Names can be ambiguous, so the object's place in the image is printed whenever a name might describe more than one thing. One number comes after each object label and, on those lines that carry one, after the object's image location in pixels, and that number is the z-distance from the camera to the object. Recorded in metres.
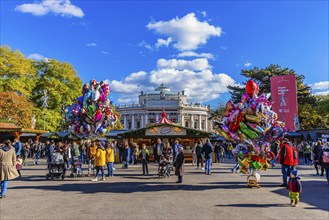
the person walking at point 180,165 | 13.19
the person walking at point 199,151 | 20.06
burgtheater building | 101.12
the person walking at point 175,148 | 19.78
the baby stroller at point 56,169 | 14.66
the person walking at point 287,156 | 11.58
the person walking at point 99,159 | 14.05
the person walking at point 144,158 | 16.62
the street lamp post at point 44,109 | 38.31
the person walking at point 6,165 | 9.61
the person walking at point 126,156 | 20.67
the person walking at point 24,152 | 22.53
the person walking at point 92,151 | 15.17
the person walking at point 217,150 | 25.71
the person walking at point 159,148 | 19.84
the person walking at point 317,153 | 16.27
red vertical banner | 34.41
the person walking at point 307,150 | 23.77
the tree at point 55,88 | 43.84
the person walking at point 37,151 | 24.66
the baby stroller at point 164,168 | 15.17
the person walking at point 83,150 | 21.34
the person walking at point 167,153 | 16.09
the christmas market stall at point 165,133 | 26.33
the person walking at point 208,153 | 16.12
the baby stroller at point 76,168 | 15.63
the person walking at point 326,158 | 12.40
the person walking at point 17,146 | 14.97
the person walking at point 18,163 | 10.82
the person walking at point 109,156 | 15.14
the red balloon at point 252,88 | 12.31
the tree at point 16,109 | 36.34
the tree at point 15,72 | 38.97
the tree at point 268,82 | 47.69
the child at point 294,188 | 8.51
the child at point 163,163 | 15.15
